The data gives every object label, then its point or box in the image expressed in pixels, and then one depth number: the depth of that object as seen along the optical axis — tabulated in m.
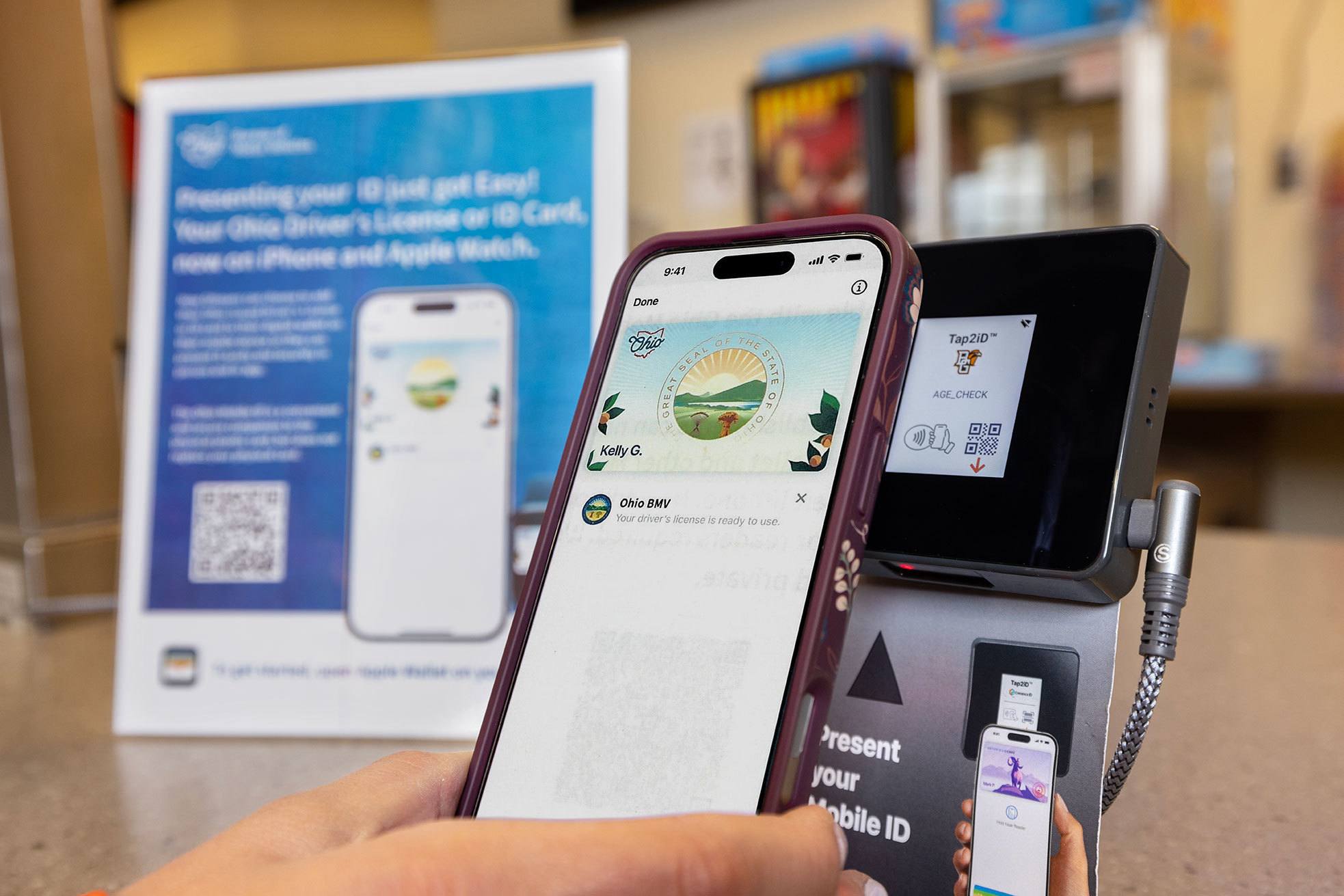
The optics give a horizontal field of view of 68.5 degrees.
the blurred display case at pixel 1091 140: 2.38
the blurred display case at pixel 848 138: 2.86
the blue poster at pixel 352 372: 0.63
